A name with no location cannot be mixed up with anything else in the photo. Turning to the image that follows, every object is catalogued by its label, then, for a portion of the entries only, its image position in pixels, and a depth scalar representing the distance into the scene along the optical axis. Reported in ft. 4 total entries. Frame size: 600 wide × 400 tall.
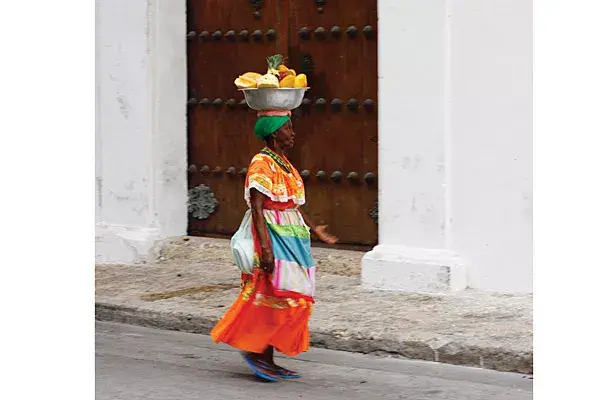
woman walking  40.50
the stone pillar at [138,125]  64.59
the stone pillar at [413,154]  53.88
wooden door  60.08
